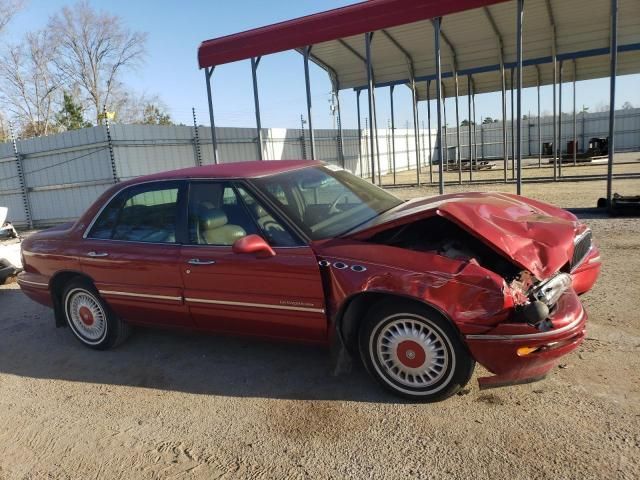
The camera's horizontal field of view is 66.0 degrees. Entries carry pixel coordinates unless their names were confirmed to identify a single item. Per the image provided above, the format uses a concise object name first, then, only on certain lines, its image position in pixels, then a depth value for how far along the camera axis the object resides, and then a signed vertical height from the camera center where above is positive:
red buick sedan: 2.94 -0.76
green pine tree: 32.56 +4.20
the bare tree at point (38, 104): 39.38 +6.20
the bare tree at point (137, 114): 44.16 +5.41
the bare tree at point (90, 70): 41.44 +9.03
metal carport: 9.75 +2.93
